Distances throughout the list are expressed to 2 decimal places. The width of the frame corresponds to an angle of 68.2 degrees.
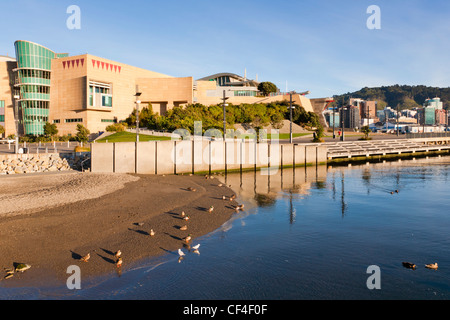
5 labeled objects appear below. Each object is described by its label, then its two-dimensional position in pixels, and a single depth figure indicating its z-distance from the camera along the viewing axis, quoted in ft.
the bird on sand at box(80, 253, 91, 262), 44.11
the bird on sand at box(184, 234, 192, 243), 53.88
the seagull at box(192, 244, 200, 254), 49.96
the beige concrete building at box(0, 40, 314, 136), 296.30
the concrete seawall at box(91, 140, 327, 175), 117.91
